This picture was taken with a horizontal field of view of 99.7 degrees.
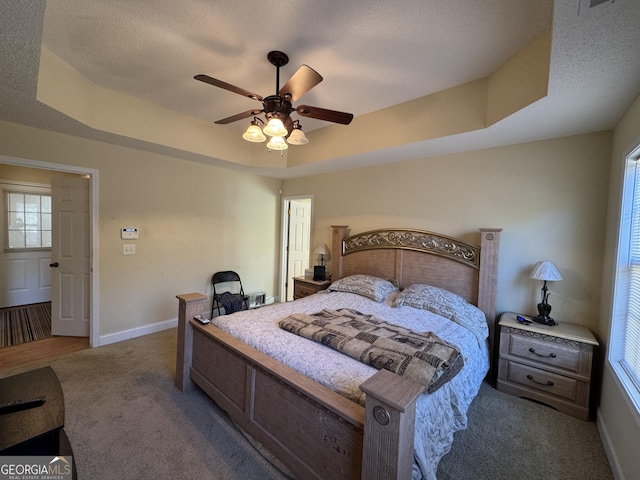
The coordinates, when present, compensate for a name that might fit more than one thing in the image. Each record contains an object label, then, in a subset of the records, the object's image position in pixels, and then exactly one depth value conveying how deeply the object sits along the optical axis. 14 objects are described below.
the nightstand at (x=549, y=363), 2.14
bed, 1.13
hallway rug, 3.36
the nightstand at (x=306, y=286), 3.86
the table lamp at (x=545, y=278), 2.34
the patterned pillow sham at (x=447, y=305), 2.43
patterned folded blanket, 1.49
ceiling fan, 1.74
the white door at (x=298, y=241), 5.16
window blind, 1.71
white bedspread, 1.40
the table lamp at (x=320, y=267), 4.00
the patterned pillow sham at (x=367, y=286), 3.03
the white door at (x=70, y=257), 3.38
